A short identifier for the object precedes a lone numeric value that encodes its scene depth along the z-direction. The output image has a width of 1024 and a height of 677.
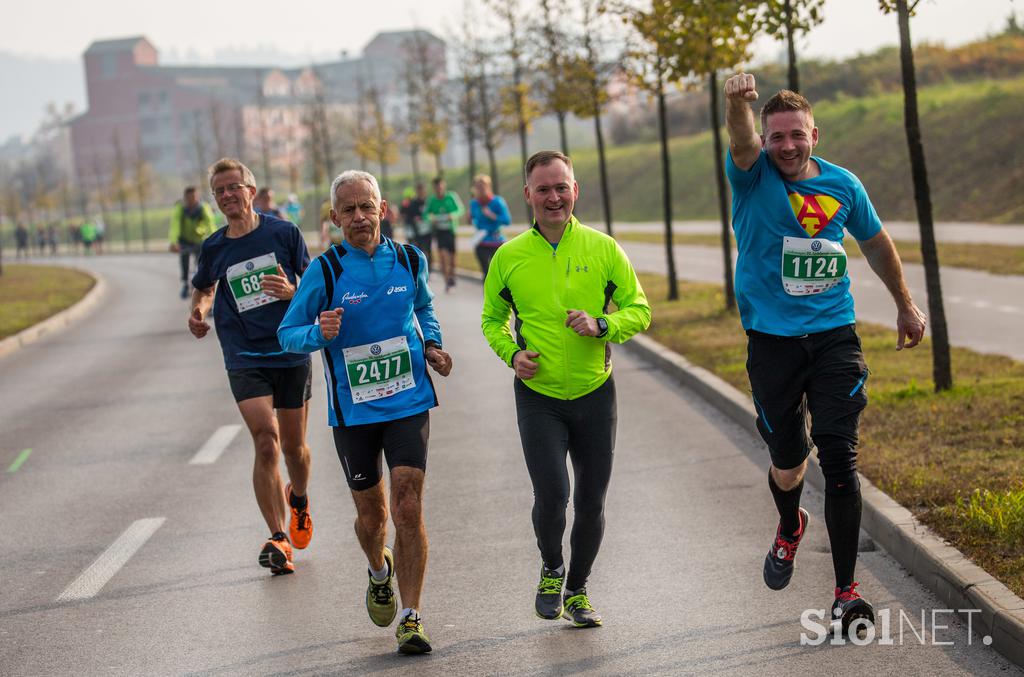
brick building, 163.62
